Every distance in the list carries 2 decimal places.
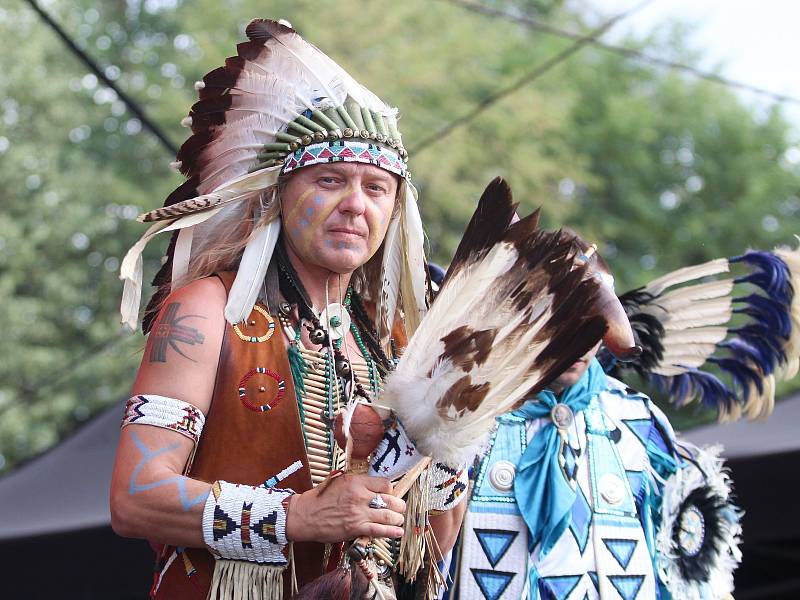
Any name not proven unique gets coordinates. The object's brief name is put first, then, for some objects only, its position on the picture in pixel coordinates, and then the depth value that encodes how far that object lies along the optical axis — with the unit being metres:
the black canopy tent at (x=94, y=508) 8.13
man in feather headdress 3.66
